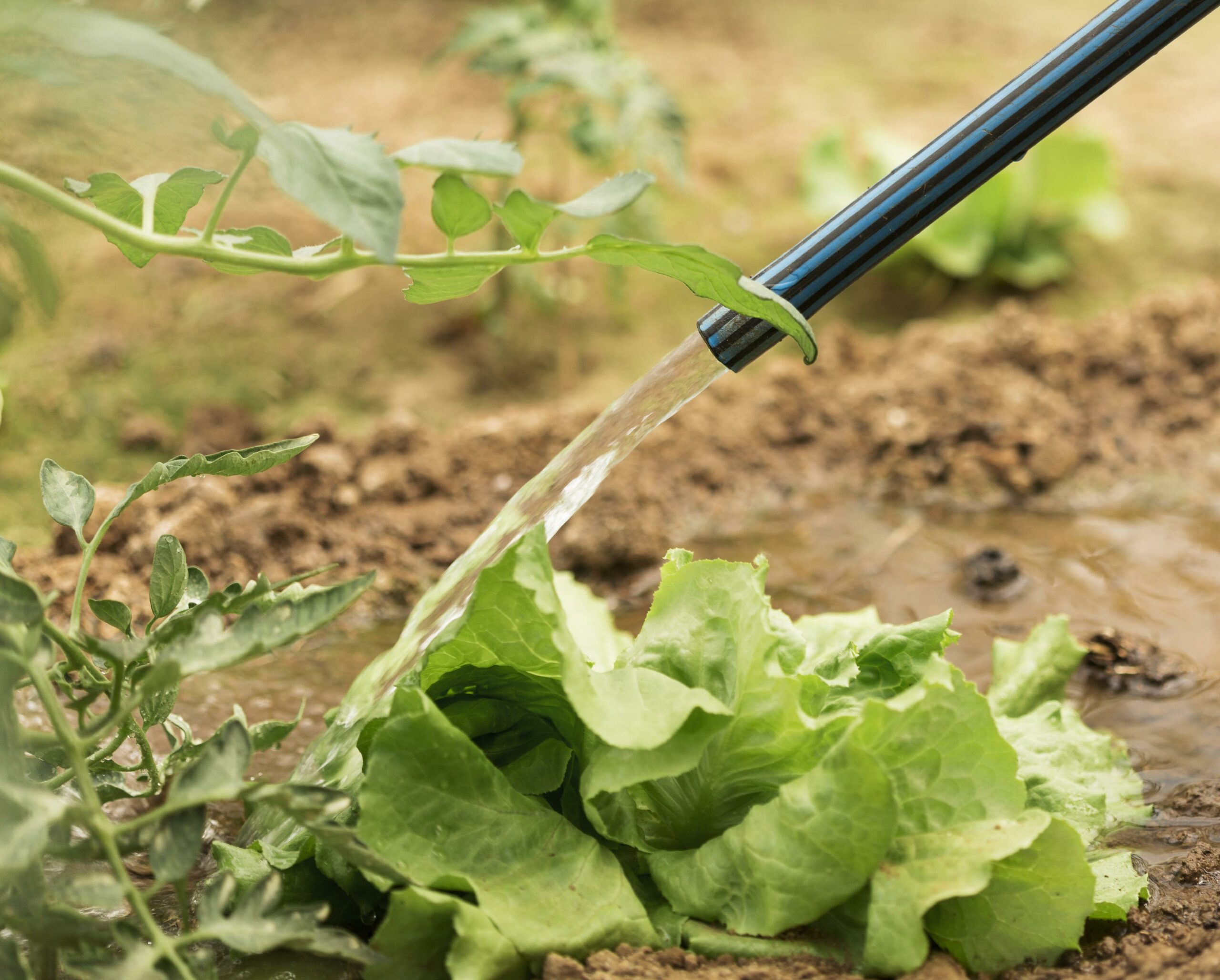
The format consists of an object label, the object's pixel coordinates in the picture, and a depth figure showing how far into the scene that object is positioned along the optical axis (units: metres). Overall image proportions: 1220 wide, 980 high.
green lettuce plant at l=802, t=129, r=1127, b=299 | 4.31
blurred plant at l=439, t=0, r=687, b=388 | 3.45
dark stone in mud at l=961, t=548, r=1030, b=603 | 2.61
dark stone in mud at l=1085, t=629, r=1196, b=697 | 2.26
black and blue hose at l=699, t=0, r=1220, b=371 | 1.53
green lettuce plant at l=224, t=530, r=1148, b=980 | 1.30
